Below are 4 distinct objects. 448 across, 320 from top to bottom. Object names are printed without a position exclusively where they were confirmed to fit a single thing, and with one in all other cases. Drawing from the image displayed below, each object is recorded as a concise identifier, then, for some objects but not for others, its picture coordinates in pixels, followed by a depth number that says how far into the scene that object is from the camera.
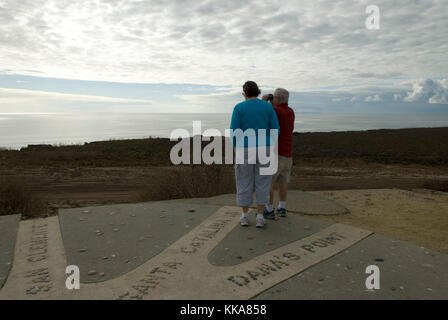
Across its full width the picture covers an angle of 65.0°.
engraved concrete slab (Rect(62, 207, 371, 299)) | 3.02
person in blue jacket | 4.15
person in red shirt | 4.73
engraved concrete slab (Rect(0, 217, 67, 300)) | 3.04
